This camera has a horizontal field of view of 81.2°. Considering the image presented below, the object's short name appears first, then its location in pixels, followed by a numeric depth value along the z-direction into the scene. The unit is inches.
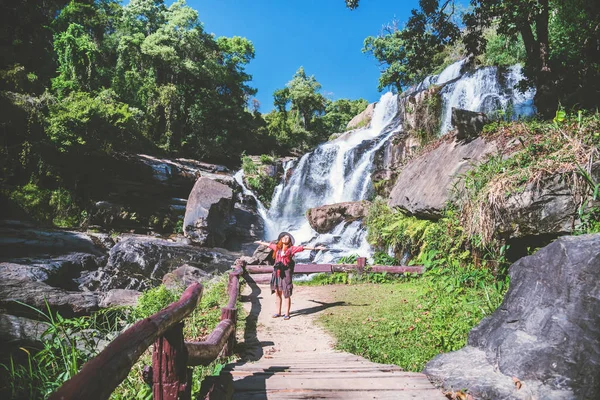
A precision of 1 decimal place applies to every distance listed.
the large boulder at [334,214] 696.4
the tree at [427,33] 346.8
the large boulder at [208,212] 773.9
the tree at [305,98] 1621.7
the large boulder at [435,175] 384.3
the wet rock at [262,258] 526.9
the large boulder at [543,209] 220.7
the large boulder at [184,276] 438.9
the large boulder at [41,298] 305.1
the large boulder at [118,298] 358.3
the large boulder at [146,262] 513.7
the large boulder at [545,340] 116.1
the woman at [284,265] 280.1
